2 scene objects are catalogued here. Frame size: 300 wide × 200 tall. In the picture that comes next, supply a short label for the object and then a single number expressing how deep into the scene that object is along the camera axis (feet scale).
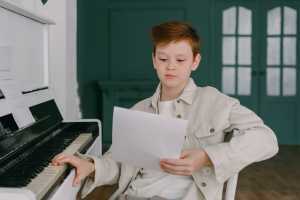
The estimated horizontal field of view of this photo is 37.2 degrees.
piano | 4.20
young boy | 4.22
